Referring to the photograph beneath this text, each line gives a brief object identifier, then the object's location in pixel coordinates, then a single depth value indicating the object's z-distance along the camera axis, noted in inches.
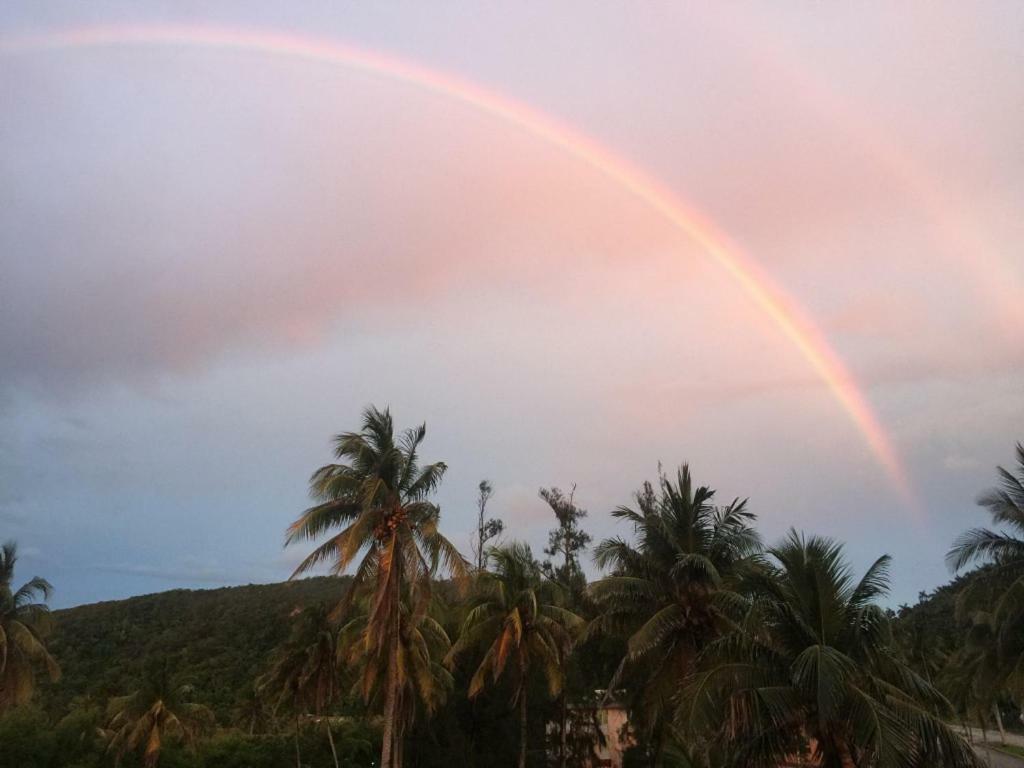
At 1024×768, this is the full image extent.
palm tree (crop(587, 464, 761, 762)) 882.1
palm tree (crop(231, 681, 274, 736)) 1769.2
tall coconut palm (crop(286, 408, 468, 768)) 860.6
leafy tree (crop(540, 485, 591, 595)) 1699.1
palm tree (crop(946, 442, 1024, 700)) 909.8
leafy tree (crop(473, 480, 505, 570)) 1825.8
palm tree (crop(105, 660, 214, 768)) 1231.5
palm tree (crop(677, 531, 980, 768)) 526.6
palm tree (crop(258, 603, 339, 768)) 1390.3
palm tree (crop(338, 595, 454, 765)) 978.1
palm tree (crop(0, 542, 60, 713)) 1254.9
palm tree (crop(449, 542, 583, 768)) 1172.5
